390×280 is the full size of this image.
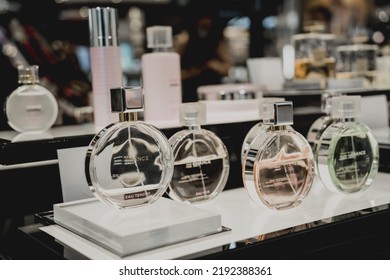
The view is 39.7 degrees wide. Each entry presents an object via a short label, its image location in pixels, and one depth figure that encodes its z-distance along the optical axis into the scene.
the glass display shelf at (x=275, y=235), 0.66
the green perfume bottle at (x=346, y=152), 0.89
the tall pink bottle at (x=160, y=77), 0.98
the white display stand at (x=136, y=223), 0.64
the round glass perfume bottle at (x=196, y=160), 0.85
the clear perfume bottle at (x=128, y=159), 0.73
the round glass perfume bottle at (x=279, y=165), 0.80
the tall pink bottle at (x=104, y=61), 0.89
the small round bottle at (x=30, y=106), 0.90
